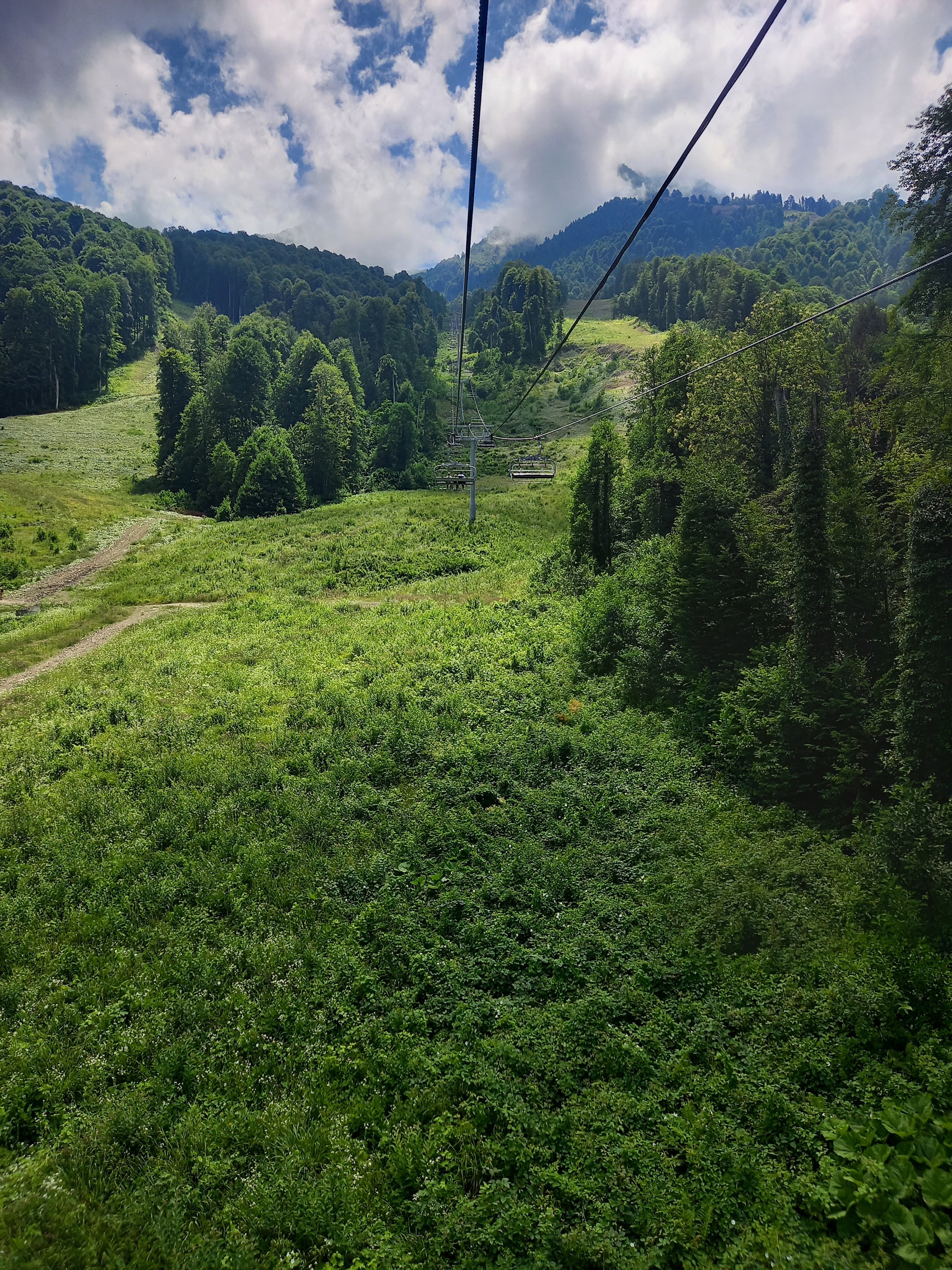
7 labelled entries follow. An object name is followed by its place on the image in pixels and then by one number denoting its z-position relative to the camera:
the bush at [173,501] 71.06
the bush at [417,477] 92.56
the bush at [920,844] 10.24
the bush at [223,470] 74.19
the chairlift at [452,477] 45.94
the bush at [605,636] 23.67
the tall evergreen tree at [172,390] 84.00
